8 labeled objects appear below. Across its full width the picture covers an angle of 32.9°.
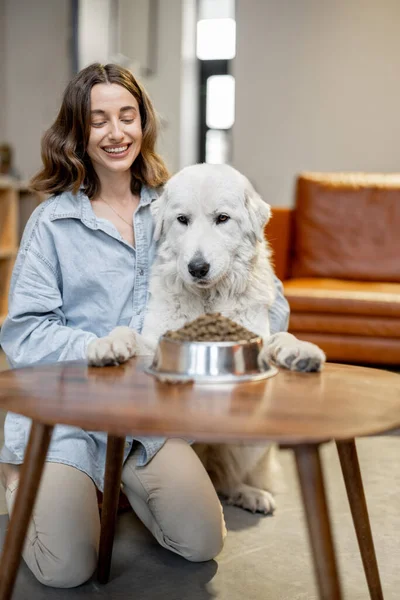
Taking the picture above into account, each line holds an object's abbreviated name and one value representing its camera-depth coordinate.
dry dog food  1.33
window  9.38
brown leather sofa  4.46
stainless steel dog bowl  1.29
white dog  1.82
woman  1.76
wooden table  1.01
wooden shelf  5.01
